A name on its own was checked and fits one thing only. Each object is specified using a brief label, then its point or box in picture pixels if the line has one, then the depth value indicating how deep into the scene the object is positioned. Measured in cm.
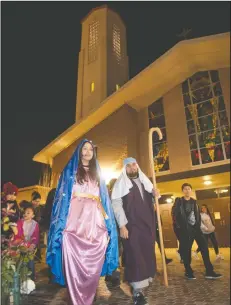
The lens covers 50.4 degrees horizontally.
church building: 913
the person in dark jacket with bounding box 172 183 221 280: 470
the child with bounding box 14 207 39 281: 482
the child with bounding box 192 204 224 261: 713
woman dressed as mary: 290
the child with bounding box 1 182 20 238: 257
